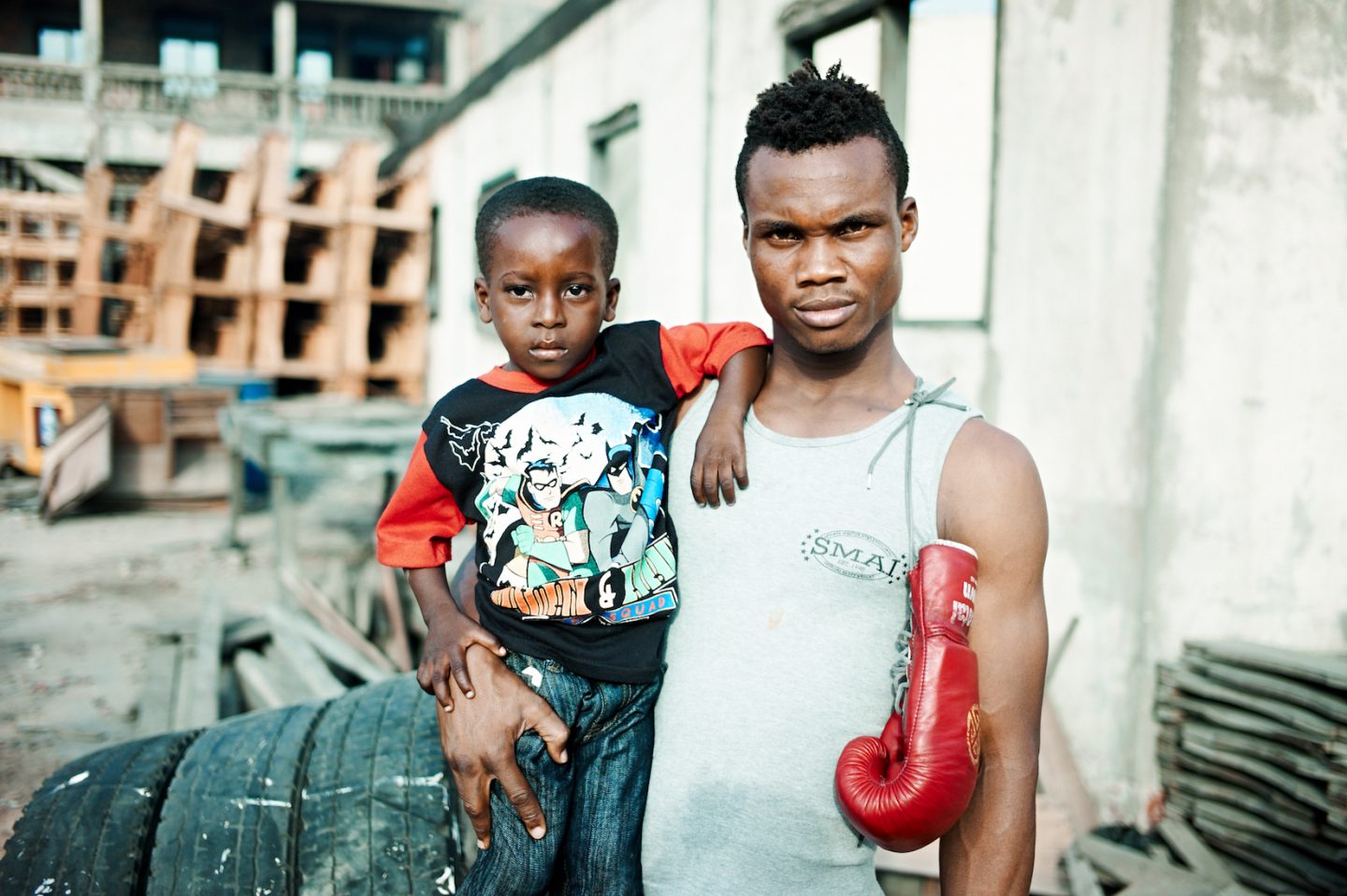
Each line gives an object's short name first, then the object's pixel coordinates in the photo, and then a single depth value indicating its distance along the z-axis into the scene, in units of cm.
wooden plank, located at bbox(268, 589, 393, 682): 447
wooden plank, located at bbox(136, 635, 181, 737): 445
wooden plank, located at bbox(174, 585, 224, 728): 427
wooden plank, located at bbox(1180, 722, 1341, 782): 331
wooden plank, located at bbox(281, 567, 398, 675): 495
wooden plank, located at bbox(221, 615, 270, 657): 527
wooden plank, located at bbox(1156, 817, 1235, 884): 355
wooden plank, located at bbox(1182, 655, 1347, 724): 329
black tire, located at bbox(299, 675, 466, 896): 190
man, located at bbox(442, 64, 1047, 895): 141
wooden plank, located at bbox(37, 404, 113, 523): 926
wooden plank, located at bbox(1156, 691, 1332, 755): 336
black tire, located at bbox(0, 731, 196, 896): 179
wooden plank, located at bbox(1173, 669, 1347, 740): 328
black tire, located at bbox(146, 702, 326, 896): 185
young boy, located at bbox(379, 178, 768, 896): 161
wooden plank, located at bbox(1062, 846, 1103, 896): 339
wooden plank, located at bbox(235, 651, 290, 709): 448
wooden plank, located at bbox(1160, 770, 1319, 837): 337
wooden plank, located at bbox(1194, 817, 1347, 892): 327
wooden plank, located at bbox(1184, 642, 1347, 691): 331
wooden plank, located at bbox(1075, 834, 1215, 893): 344
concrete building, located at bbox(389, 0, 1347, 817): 342
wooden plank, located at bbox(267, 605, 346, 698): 419
